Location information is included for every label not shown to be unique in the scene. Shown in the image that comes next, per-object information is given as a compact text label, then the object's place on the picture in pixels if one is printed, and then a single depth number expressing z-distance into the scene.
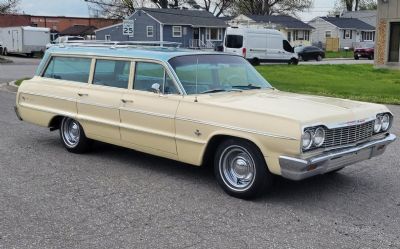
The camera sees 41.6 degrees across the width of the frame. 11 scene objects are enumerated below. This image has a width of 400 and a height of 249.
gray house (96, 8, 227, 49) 54.03
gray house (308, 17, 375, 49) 67.06
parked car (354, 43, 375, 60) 45.69
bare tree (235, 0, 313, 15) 76.88
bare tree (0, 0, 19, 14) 43.66
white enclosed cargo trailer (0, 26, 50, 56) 49.97
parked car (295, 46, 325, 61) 44.50
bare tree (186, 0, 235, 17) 76.12
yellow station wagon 5.12
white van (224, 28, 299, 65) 35.75
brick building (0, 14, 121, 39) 72.19
